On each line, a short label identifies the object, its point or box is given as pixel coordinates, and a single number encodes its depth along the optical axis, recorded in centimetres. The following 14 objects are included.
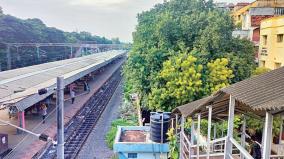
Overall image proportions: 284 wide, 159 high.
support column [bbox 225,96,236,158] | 542
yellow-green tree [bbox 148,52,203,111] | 1559
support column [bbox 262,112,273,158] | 408
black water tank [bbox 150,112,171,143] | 1037
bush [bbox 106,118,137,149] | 1777
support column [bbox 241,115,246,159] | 804
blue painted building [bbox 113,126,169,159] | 1187
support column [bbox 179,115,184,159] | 1045
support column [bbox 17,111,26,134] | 1742
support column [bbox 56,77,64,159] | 862
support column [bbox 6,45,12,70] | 3183
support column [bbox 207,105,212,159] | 714
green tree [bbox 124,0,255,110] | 1633
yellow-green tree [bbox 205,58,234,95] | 1583
